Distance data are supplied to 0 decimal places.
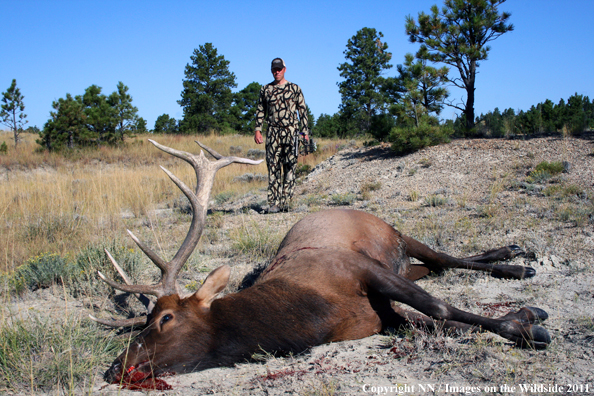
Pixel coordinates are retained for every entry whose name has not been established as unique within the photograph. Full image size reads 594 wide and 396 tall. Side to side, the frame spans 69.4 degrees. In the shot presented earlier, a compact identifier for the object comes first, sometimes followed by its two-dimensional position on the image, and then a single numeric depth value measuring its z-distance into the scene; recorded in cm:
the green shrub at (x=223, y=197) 987
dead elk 257
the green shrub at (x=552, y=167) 757
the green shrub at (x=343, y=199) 803
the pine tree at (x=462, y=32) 1168
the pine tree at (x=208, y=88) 3512
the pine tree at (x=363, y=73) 3159
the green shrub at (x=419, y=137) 1093
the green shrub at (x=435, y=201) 688
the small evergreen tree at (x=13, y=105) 2105
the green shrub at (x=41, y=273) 410
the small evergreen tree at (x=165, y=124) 3724
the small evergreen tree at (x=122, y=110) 2088
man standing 728
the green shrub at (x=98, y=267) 407
